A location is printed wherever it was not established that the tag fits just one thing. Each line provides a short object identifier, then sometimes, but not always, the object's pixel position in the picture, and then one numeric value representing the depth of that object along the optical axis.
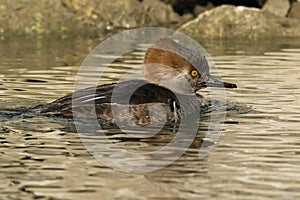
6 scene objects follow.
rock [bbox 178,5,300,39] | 16.17
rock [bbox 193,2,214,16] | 17.84
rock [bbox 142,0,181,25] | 17.56
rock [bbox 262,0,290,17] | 17.05
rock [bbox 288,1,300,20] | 17.03
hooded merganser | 8.20
